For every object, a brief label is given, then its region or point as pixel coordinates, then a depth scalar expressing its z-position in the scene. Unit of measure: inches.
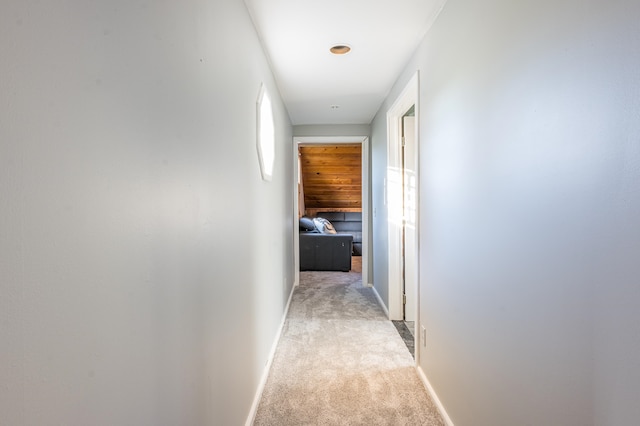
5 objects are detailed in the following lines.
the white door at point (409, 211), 132.0
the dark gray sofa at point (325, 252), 231.1
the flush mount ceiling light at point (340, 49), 91.7
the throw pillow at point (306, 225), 252.1
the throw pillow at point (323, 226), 258.8
